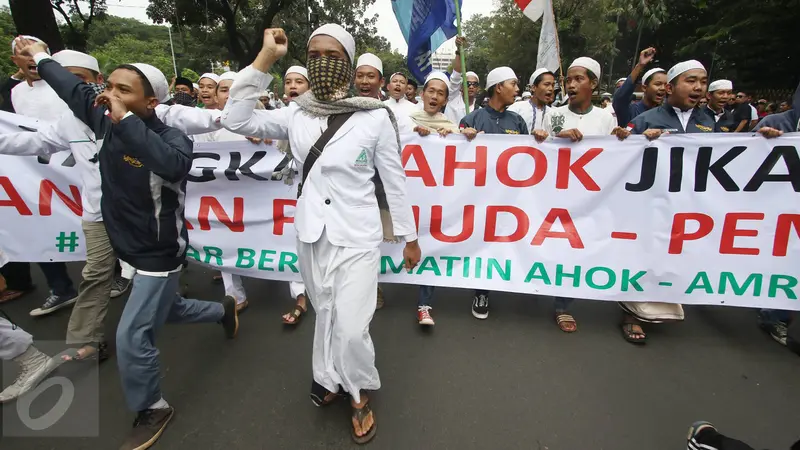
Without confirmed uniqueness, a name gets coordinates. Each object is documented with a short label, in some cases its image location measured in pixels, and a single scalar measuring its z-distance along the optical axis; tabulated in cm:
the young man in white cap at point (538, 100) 397
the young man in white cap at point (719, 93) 584
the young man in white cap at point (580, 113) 342
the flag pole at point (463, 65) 387
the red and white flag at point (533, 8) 454
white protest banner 304
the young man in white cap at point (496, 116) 353
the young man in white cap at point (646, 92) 339
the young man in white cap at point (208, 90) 447
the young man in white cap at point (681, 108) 317
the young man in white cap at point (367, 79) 349
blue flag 424
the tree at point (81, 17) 1588
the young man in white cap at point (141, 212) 206
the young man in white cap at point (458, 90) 453
